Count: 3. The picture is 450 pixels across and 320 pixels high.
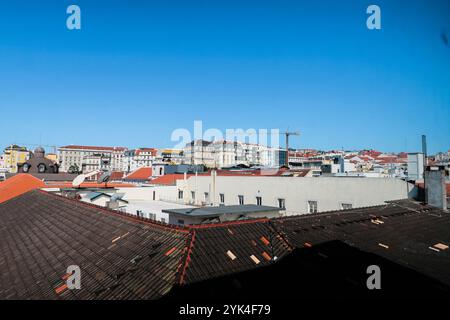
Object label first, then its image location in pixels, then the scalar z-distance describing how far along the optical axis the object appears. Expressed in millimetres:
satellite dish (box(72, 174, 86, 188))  23531
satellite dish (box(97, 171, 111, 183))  26184
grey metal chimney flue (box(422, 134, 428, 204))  21117
